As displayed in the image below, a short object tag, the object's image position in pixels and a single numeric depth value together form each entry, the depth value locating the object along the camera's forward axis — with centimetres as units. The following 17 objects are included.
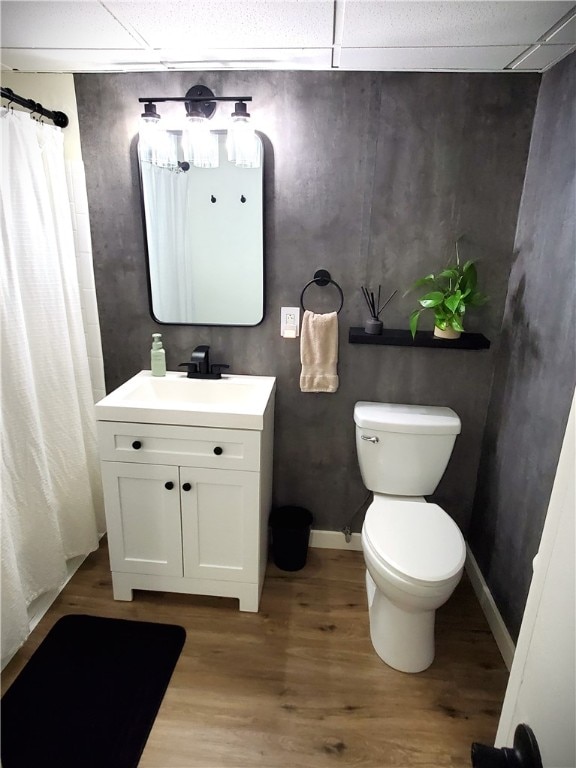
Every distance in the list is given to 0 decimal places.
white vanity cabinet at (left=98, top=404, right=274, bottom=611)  173
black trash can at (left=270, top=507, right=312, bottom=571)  213
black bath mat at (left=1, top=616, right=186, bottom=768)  140
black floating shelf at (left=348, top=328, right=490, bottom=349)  187
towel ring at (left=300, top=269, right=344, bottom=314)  196
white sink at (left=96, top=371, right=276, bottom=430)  169
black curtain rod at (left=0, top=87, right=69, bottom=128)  153
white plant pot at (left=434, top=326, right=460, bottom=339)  185
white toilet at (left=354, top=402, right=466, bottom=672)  153
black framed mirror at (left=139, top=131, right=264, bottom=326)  190
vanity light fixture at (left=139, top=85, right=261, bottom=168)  171
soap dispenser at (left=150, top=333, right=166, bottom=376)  203
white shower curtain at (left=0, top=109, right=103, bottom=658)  158
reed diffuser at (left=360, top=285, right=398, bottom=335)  192
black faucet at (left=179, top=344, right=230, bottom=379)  203
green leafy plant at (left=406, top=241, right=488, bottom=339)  177
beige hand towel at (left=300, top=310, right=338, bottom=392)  197
